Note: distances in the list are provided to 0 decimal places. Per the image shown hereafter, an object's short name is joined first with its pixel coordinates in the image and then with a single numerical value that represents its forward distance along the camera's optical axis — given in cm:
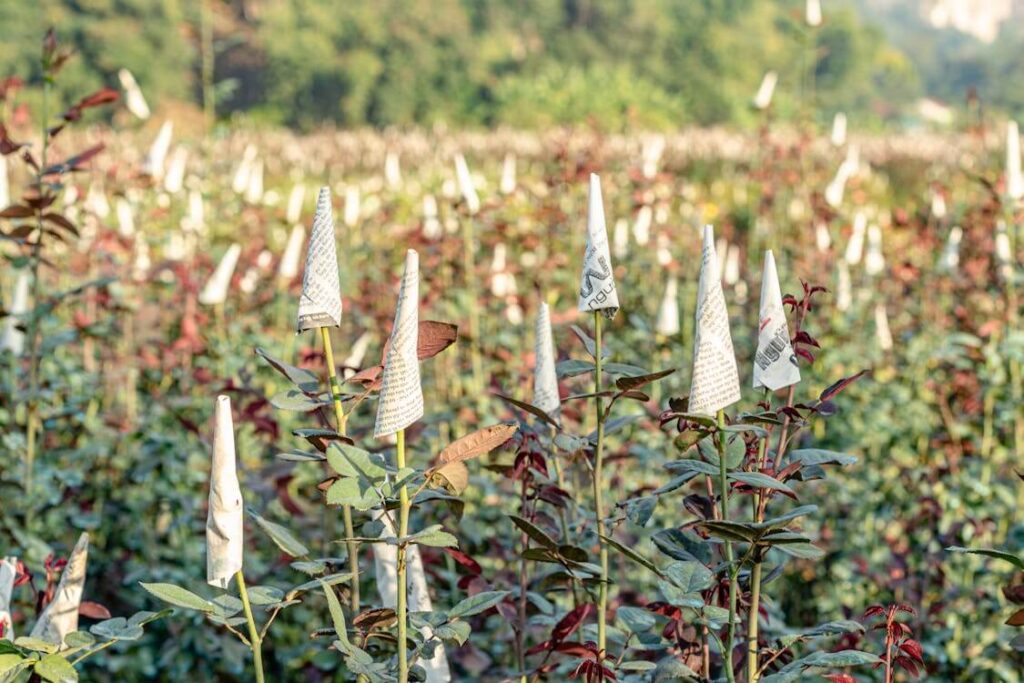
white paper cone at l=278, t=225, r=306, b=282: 395
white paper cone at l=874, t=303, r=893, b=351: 421
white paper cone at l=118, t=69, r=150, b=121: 522
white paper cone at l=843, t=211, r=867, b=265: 472
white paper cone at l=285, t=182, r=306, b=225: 473
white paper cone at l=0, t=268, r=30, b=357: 308
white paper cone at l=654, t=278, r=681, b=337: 379
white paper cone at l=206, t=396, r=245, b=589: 140
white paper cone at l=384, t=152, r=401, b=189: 561
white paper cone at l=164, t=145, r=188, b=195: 434
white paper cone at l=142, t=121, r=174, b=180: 422
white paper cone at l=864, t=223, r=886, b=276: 491
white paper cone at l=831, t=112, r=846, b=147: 563
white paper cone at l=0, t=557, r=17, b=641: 161
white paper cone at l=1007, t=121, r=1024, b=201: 338
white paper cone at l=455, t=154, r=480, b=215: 371
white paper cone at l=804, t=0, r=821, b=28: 553
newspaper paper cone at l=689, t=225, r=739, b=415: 143
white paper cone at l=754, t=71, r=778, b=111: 582
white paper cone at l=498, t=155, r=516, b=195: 462
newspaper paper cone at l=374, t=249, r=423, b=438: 139
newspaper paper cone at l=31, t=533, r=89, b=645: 163
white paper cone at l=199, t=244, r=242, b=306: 373
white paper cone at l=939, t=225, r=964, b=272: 412
